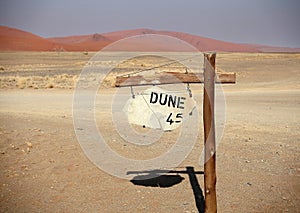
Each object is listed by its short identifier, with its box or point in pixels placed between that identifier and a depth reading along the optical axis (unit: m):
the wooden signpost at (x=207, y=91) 4.54
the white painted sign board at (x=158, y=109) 4.57
